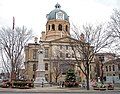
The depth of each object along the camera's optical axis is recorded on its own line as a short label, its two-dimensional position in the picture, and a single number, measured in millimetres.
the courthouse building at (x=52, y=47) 82625
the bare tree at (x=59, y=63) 75619
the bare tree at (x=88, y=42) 38219
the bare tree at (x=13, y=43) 40844
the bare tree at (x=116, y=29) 33156
